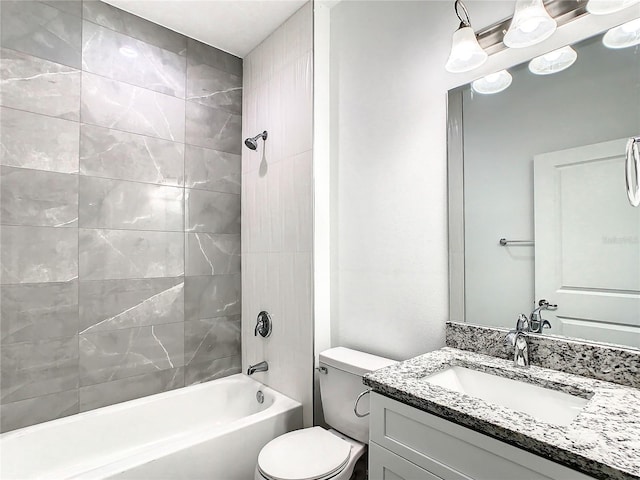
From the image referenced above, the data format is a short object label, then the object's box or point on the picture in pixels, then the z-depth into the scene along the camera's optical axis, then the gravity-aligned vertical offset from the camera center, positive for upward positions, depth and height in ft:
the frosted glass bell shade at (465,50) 4.41 +2.40
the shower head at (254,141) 7.53 +2.25
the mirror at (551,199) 3.64 +0.56
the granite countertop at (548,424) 2.37 -1.34
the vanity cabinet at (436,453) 2.69 -1.72
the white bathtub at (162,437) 5.10 -3.12
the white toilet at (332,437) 4.70 -2.81
